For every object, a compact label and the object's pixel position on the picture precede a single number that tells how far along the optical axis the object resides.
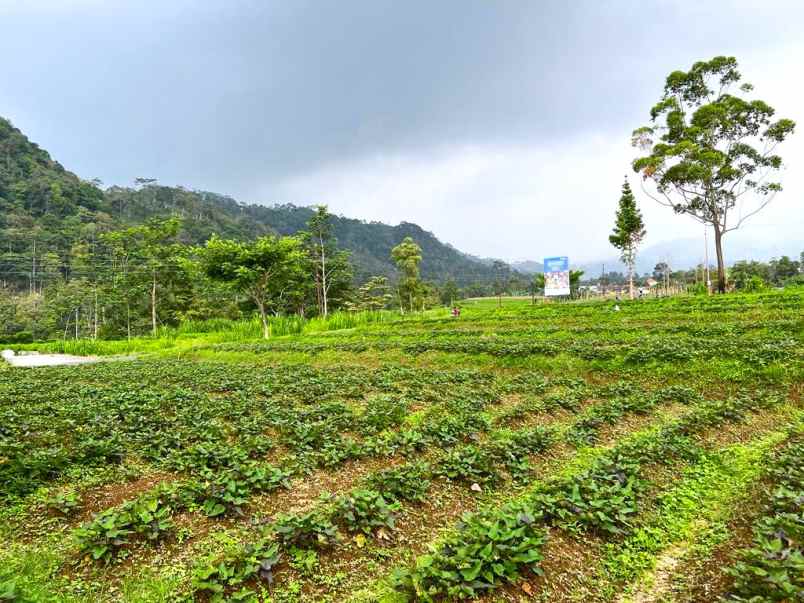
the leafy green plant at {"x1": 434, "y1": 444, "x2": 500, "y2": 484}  5.41
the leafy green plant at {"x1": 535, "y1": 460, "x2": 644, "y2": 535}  4.20
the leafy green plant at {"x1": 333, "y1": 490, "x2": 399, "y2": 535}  4.20
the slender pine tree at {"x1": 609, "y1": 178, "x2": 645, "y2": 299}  42.59
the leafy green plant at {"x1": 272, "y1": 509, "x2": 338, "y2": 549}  3.86
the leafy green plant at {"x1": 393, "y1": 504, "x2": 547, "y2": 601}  3.18
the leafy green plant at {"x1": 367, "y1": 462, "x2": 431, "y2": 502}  4.88
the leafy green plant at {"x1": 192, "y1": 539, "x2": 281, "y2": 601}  3.22
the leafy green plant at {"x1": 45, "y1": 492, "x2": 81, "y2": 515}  4.54
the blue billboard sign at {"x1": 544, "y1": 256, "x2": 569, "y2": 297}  34.78
